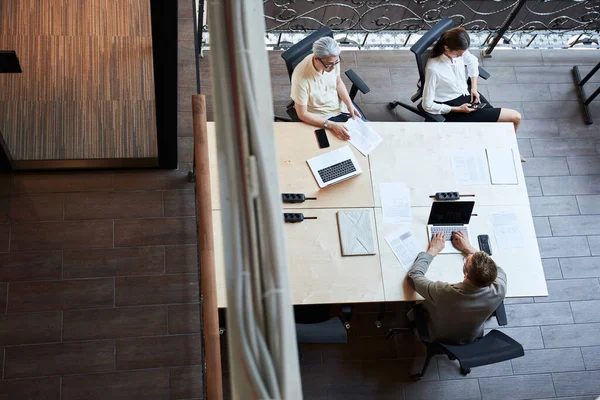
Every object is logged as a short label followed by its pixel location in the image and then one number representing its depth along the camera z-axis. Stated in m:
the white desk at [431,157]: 4.04
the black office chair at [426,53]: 4.55
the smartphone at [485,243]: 3.89
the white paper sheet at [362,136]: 4.09
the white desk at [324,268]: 3.65
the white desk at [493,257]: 3.73
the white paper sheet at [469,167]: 4.10
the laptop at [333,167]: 3.93
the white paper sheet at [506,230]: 3.95
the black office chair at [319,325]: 3.51
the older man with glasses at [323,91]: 4.04
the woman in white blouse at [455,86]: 4.51
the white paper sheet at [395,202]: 3.90
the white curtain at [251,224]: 0.84
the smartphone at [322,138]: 4.05
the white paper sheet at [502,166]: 4.12
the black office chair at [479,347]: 3.51
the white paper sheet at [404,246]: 3.78
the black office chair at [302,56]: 4.39
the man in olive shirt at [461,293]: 3.37
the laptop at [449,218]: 3.84
